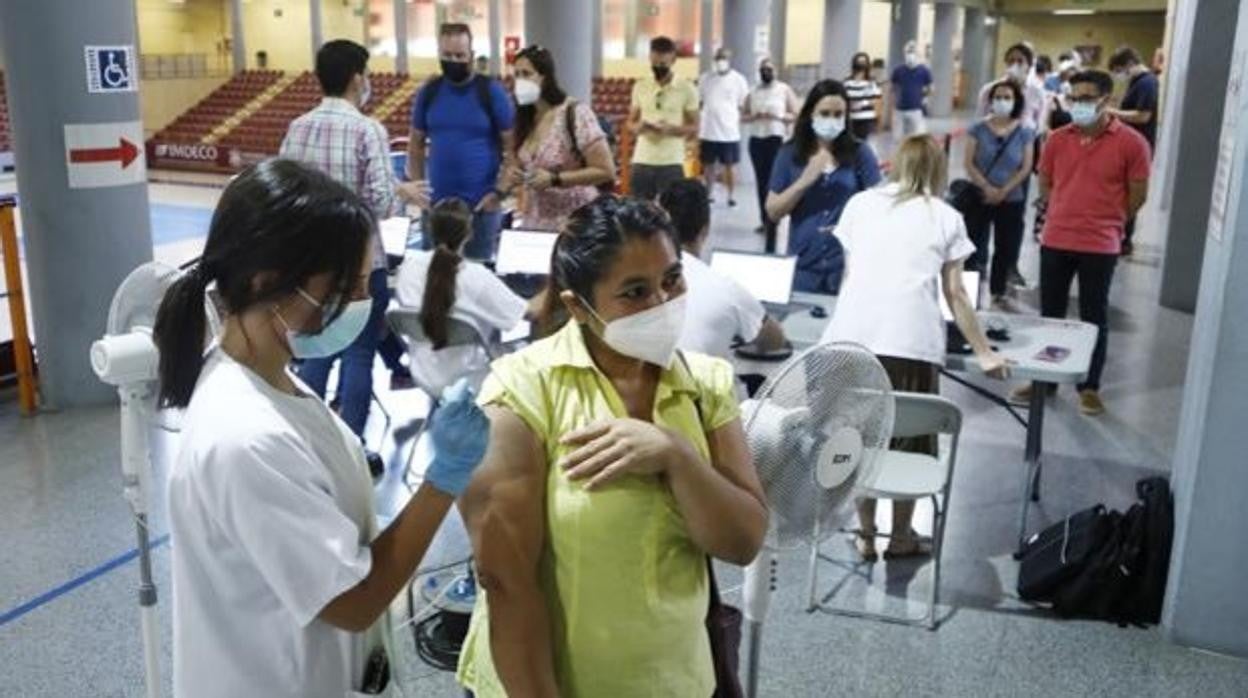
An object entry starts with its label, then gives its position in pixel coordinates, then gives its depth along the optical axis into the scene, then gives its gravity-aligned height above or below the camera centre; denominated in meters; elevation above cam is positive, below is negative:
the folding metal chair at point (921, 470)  3.20 -1.18
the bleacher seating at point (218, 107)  20.25 -0.99
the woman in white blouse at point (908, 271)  3.43 -0.62
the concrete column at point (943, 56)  25.19 +0.09
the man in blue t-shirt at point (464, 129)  5.18 -0.33
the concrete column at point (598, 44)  19.35 +0.19
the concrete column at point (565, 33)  9.01 +0.17
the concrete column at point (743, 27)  13.56 +0.36
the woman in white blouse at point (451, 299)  3.95 -0.84
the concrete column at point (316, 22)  20.53 +0.54
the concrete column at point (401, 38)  21.19 +0.29
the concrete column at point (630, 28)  21.44 +0.52
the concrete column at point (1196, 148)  7.12 -0.51
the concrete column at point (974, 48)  28.62 +0.31
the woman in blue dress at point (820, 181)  4.72 -0.50
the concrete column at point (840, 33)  17.20 +0.38
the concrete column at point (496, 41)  20.45 +0.24
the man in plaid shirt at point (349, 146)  4.12 -0.33
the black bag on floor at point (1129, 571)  3.32 -1.44
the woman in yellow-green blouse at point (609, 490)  1.42 -0.53
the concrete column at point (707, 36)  18.36 +0.34
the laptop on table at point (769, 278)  4.36 -0.81
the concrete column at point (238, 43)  22.34 +0.17
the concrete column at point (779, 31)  18.56 +0.43
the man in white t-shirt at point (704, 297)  3.29 -0.67
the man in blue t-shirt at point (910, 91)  13.60 -0.36
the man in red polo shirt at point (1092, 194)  4.92 -0.55
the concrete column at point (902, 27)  21.52 +0.61
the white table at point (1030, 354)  3.65 -0.94
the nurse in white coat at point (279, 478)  1.33 -0.49
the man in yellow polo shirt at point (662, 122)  8.14 -0.46
